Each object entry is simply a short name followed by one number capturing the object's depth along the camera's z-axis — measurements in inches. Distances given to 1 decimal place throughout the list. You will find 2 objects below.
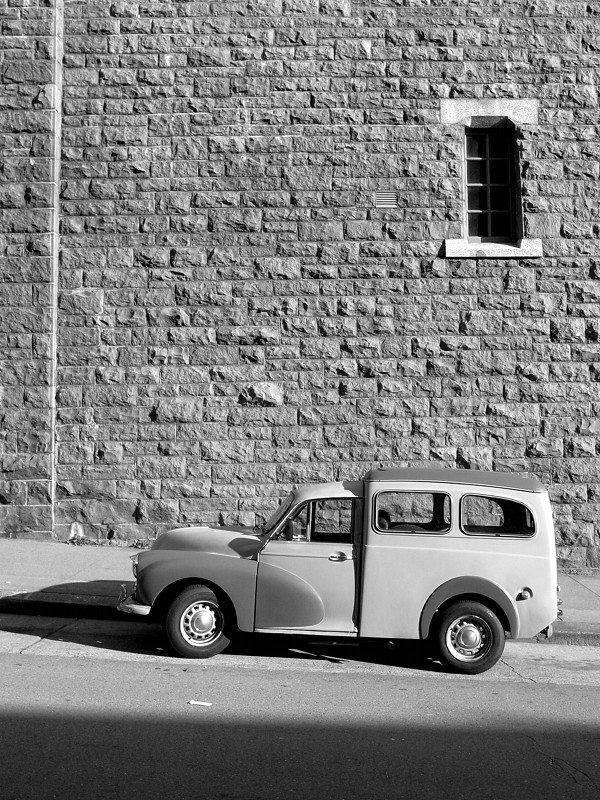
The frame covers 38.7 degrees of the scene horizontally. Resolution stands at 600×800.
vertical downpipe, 446.9
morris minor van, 269.1
